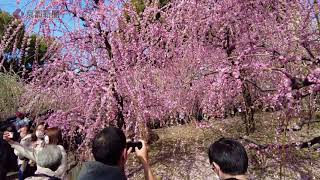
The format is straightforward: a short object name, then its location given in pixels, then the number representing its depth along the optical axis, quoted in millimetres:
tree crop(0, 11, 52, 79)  2948
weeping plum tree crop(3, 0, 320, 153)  2844
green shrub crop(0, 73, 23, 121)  8110
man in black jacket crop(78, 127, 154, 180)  1322
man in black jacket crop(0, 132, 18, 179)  2377
